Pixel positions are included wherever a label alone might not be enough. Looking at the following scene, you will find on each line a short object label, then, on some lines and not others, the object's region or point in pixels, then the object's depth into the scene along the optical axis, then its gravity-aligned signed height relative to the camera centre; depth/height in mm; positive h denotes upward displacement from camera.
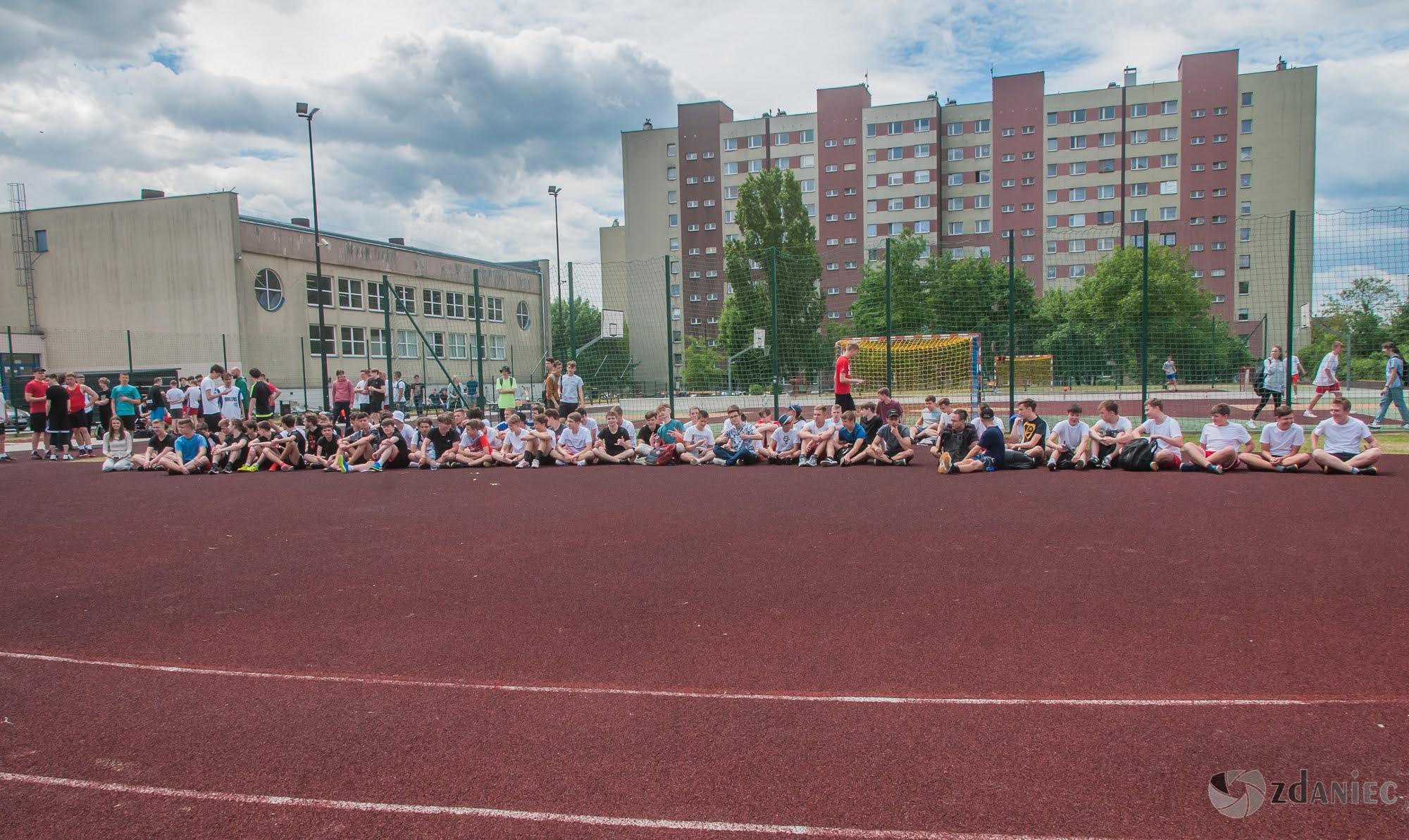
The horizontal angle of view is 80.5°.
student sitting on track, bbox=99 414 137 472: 14641 -1211
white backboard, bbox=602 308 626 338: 17547 +1110
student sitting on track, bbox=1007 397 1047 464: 11938 -931
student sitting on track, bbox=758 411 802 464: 13492 -1187
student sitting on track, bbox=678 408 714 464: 13898 -1136
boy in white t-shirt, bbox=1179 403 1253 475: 10773 -1056
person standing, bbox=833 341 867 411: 14227 -155
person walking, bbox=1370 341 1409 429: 14188 -315
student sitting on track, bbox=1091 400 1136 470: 11477 -923
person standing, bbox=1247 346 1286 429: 14664 -203
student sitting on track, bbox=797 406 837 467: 13177 -1039
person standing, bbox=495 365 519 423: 19047 -350
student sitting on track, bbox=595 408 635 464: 14234 -1126
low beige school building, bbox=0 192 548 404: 37938 +4487
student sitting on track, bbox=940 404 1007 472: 11586 -1132
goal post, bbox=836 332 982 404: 21656 +231
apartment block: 64188 +16798
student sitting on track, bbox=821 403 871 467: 12898 -1139
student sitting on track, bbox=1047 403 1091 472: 11734 -996
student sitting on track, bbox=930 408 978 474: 11844 -988
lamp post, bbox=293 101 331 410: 29047 +9418
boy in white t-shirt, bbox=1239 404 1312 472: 10695 -1038
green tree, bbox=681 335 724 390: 23938 +60
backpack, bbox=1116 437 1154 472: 11141 -1170
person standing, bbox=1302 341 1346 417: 15297 -148
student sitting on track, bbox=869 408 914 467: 12773 -1158
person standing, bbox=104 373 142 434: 19094 -428
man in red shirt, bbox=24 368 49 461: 17062 -483
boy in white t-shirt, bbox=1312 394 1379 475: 10227 -1015
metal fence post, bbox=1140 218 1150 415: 14727 +686
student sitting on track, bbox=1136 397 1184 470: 11070 -910
